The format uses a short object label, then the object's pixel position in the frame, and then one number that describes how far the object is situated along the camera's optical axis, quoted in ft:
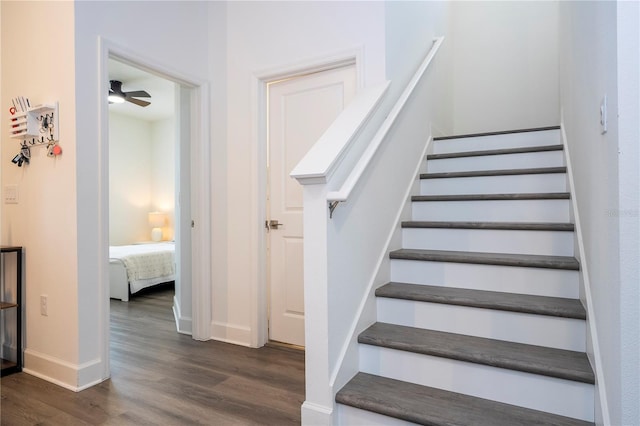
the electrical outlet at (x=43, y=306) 7.89
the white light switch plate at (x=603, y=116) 3.78
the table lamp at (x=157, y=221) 22.54
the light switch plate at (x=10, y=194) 8.48
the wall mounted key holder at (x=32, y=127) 7.61
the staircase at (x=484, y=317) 4.99
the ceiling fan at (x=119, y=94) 14.56
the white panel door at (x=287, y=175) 9.27
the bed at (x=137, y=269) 15.11
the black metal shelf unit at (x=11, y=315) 8.18
